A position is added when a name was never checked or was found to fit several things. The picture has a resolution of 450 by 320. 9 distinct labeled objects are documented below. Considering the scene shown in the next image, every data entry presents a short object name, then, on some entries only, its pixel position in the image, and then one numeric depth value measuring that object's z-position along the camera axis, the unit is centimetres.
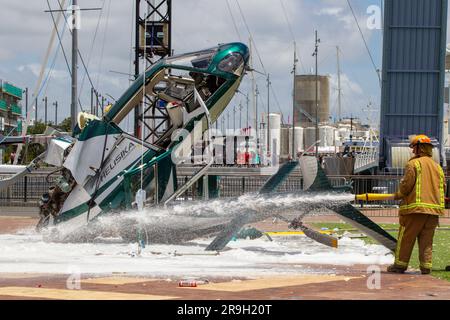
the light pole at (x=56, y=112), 10669
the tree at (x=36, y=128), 8675
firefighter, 1223
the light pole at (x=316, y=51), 6292
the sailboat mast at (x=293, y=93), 4917
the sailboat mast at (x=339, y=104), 10565
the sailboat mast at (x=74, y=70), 2867
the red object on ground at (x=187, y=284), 1011
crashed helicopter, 1659
